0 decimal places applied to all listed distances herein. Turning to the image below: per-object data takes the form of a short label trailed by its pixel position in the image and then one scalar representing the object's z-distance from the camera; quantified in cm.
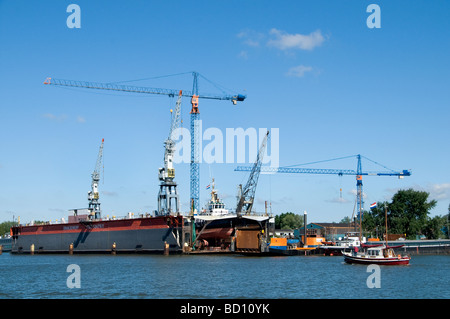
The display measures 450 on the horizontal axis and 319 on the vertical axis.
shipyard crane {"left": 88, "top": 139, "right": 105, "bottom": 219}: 14725
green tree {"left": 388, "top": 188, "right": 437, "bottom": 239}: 15025
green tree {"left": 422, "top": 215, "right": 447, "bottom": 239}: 15012
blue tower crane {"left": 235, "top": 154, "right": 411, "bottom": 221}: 19250
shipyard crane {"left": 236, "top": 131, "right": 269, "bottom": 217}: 13112
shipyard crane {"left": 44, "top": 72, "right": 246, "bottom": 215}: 13848
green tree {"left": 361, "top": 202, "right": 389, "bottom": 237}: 15075
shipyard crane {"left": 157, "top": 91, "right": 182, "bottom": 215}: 11481
